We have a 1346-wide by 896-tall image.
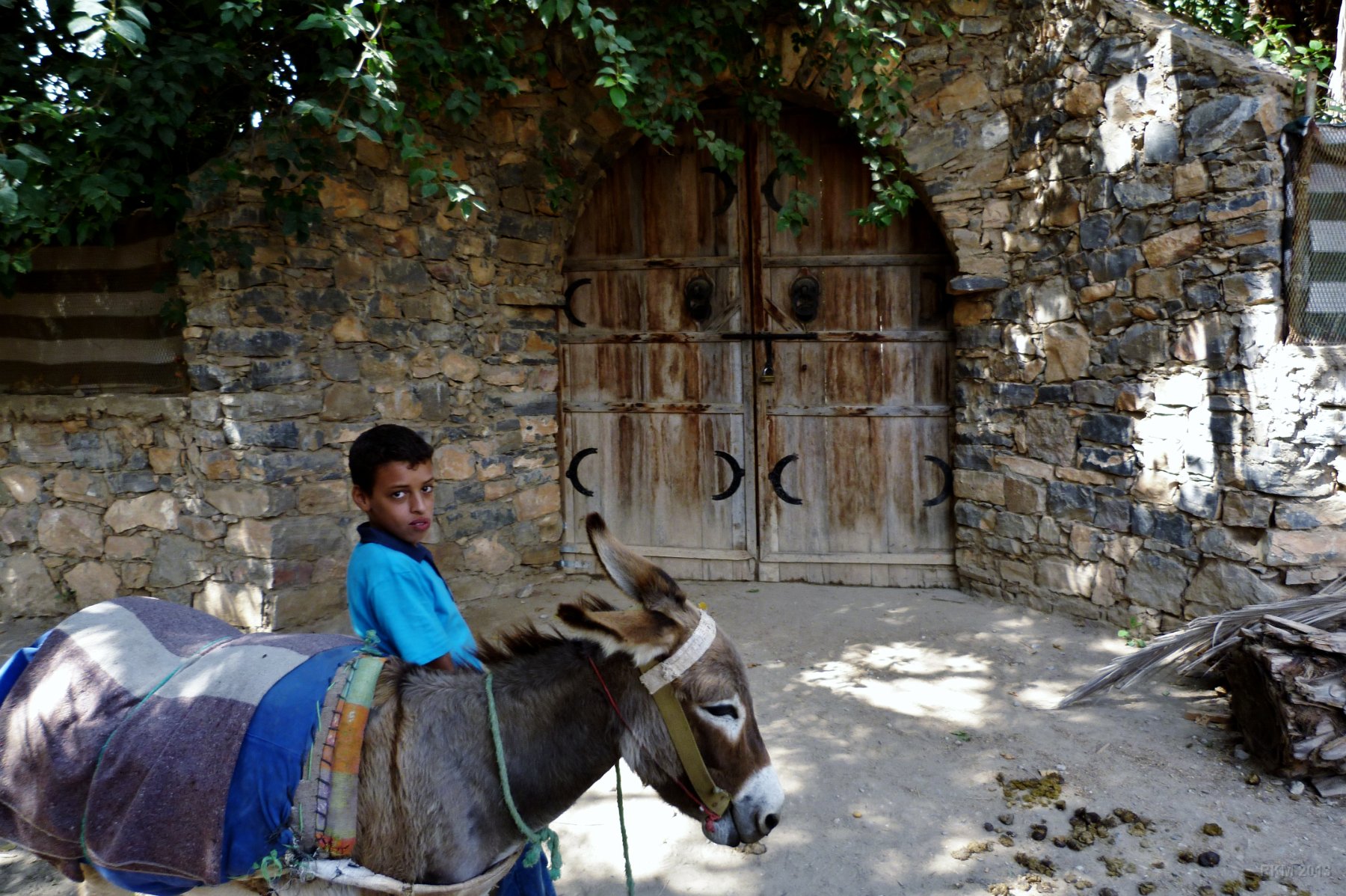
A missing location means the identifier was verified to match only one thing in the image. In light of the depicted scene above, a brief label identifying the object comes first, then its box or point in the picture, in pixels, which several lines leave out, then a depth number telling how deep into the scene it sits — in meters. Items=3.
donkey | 1.57
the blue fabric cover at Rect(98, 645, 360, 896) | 1.51
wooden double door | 5.51
